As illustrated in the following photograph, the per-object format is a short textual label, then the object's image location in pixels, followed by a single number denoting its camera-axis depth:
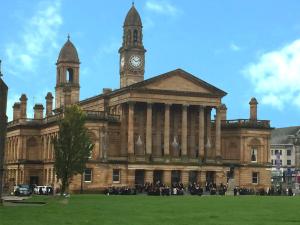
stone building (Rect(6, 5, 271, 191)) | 107.19
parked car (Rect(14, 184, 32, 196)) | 88.62
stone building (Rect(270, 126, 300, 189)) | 192.12
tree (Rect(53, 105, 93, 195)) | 71.38
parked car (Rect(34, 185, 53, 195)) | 97.25
